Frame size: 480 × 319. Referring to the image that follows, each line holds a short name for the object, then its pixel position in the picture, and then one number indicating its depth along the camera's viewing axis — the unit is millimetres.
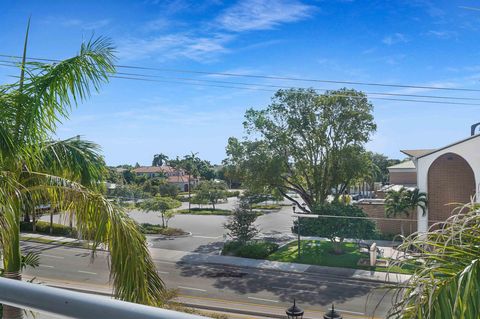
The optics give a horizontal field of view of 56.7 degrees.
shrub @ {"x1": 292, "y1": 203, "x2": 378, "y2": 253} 26812
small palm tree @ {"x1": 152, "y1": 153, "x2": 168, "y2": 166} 106125
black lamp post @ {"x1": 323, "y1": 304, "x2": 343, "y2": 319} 9709
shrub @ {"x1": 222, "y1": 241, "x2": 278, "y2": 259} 27469
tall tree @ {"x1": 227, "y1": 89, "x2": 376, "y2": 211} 31375
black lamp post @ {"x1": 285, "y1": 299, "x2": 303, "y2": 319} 9906
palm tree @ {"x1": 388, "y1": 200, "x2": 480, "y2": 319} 1938
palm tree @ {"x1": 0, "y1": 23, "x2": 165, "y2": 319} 4918
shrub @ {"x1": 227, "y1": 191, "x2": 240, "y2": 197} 70619
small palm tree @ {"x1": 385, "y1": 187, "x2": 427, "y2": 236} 29203
